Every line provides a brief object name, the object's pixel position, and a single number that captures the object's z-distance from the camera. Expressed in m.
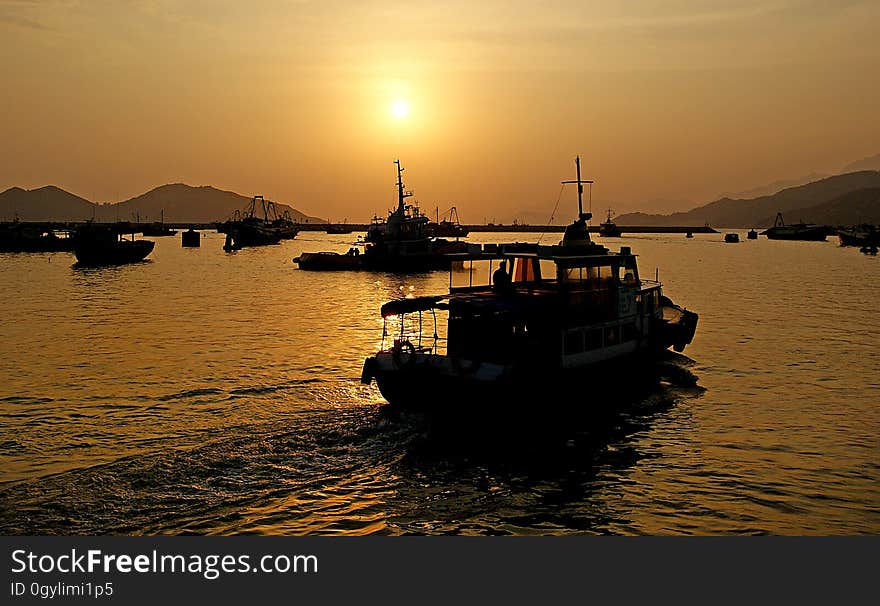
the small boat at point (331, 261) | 108.69
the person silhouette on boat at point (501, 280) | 25.75
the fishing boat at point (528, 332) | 21.84
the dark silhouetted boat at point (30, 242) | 151.12
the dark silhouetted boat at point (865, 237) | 174.50
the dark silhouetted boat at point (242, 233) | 179.62
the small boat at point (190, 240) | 189.32
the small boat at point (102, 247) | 106.38
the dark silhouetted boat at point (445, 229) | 177.88
